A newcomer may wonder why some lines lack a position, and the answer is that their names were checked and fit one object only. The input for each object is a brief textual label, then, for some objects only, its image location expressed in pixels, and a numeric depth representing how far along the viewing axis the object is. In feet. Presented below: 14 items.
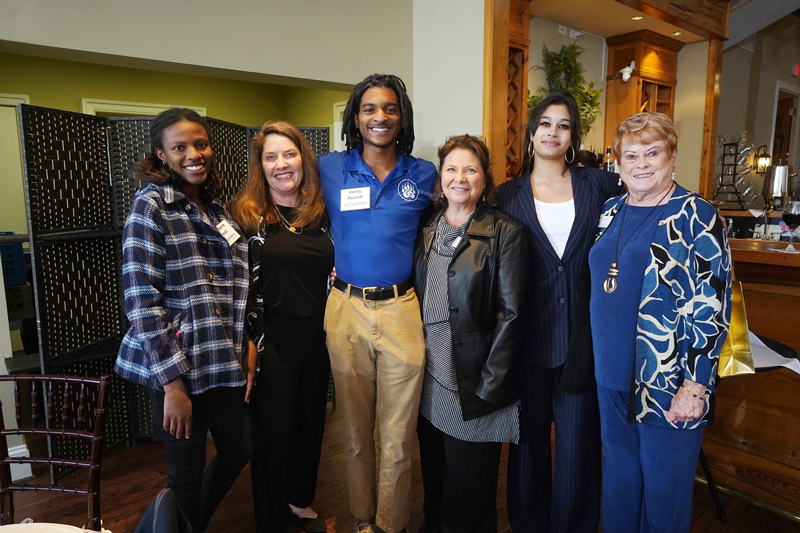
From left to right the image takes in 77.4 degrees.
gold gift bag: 5.18
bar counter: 6.51
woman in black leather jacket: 5.35
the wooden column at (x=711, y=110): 19.54
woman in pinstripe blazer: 5.52
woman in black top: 5.83
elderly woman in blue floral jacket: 4.58
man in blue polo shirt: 5.82
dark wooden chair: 4.34
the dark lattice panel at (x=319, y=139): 10.49
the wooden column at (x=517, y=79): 14.11
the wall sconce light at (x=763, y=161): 22.42
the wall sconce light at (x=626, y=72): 18.75
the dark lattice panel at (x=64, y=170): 7.61
